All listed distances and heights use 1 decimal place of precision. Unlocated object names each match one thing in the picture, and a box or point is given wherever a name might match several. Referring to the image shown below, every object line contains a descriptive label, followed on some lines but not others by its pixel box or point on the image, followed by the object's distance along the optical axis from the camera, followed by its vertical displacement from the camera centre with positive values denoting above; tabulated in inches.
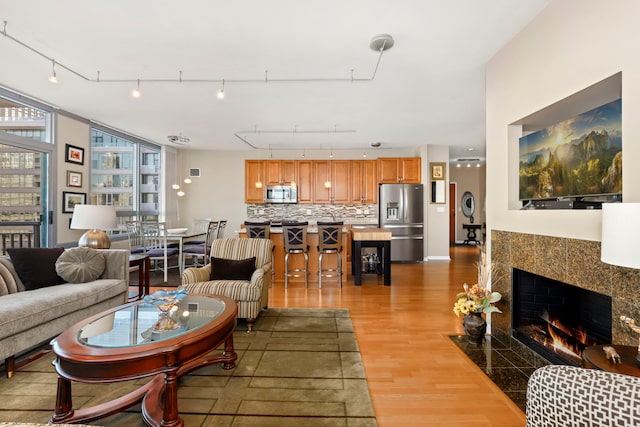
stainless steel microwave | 290.5 +20.0
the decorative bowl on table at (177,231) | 219.2 -11.9
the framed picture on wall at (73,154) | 188.7 +37.4
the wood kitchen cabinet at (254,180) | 293.0 +32.4
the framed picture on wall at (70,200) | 186.7 +9.0
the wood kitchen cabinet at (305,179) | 291.4 +33.2
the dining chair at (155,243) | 203.8 -20.9
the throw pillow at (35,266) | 112.2 -19.0
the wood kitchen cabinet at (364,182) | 289.3 +30.4
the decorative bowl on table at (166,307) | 75.4 -25.2
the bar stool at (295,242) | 190.4 -16.9
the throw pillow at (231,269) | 131.6 -23.2
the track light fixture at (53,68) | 111.0 +57.6
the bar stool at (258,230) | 197.6 -9.9
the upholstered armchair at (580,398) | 29.9 -18.7
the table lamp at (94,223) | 147.6 -4.1
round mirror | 402.3 +11.7
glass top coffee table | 59.9 -28.0
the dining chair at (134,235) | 233.3 -15.8
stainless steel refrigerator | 274.7 -6.6
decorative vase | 108.1 -39.2
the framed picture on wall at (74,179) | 190.7 +22.2
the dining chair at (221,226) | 246.2 -9.5
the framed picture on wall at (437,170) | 288.0 +41.1
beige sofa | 86.7 -29.2
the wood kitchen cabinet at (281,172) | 291.7 +39.7
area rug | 69.7 -45.2
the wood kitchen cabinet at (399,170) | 282.8 +40.5
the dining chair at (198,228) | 248.8 -12.5
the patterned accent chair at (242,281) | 120.3 -26.8
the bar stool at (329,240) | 190.4 -15.8
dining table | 208.8 -14.3
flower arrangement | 107.3 -29.4
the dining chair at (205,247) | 217.2 -23.8
